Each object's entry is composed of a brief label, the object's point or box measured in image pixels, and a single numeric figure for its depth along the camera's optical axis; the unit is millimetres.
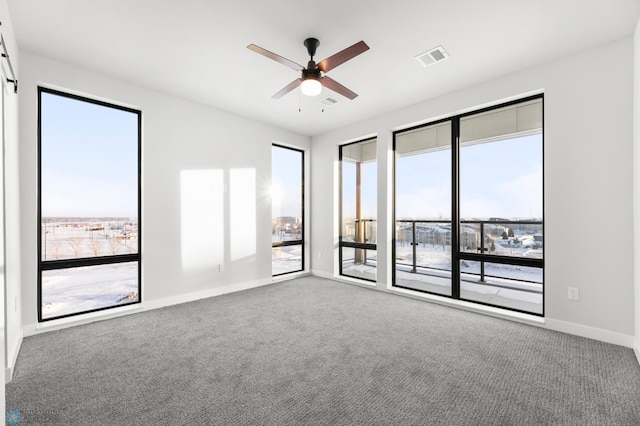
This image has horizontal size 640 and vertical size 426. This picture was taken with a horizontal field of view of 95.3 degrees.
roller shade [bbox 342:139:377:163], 5129
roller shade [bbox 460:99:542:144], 3736
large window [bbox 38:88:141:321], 3057
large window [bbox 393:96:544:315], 3627
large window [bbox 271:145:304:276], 5211
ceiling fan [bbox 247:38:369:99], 2285
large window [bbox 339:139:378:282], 5047
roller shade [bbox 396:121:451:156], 4359
